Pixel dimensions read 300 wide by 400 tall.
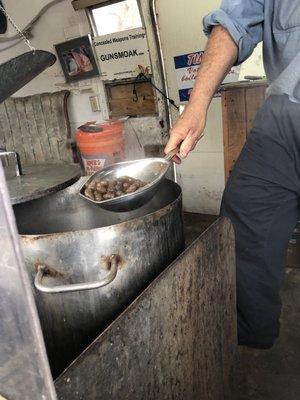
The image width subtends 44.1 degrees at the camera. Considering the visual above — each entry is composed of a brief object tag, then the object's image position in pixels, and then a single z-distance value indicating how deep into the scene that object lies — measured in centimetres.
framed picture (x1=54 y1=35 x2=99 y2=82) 326
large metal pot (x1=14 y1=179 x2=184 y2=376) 87
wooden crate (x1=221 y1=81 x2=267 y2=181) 204
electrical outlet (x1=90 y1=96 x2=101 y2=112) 342
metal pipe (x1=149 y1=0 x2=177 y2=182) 281
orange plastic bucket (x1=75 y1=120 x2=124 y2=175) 307
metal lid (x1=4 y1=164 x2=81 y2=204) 114
